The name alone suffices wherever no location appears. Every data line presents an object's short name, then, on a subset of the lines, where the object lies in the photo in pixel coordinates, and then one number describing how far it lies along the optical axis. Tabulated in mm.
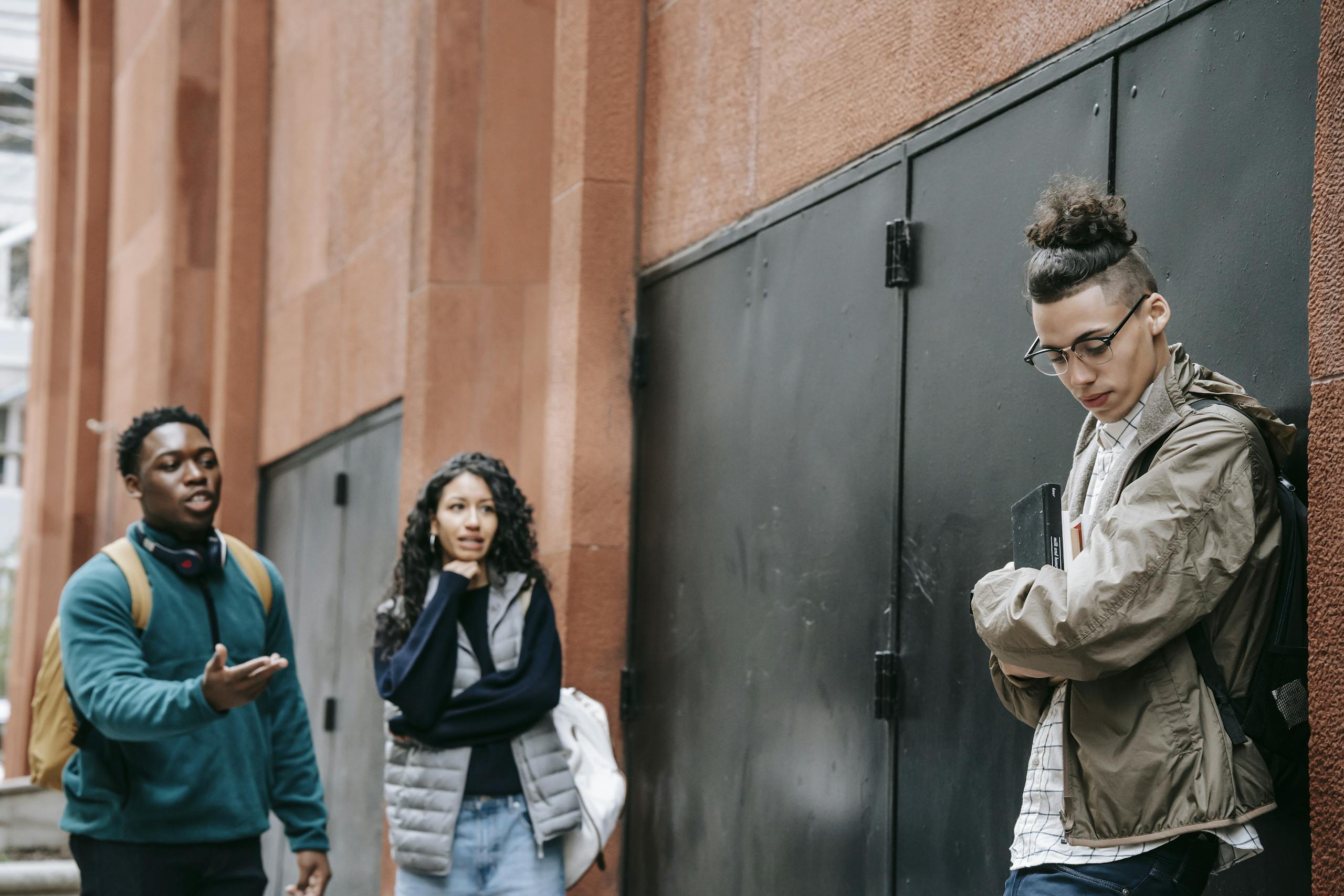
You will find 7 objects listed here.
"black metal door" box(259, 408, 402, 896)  9422
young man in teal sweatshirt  4531
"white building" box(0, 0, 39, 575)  39625
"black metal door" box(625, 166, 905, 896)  5203
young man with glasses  2760
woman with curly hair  5109
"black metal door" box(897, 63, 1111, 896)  4316
